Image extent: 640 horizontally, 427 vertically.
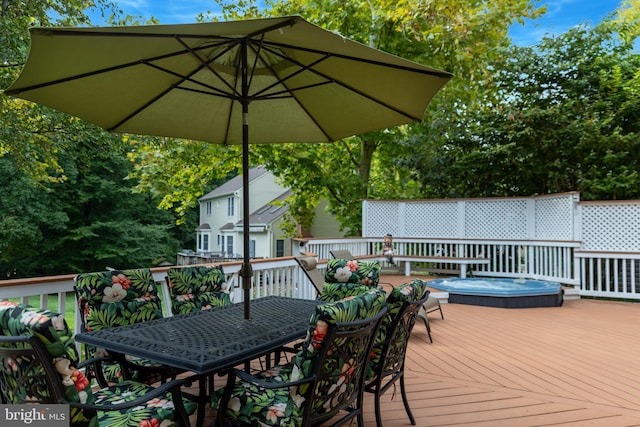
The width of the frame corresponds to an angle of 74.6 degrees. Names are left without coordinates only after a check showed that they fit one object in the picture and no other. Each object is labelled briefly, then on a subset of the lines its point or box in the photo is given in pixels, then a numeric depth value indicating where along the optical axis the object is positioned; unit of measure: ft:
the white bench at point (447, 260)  31.48
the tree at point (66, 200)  23.44
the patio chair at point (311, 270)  17.19
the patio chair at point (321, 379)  6.04
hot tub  23.53
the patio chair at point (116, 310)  8.72
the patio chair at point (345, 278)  13.16
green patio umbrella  7.09
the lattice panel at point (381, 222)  35.32
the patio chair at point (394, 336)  8.09
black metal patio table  6.36
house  65.51
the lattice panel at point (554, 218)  27.53
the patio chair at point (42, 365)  4.71
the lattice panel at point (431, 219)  34.17
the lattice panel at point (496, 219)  31.71
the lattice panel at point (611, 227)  25.81
